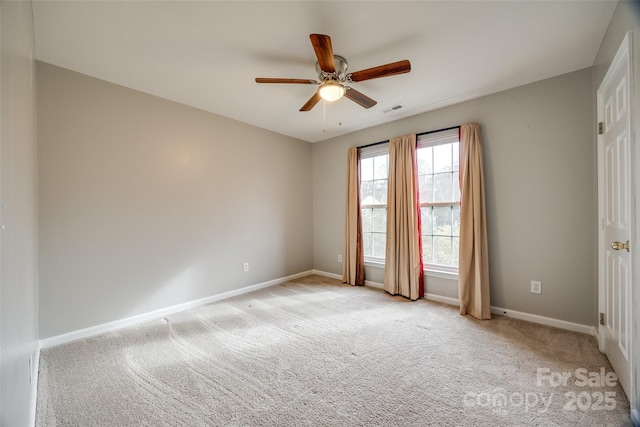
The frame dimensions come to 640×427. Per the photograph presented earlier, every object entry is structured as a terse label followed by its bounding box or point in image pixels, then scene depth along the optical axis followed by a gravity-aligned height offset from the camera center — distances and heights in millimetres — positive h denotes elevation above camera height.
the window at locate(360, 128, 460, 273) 3115 +180
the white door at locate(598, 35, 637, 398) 1508 -40
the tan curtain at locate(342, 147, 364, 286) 3930 -188
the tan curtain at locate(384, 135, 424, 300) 3281 -180
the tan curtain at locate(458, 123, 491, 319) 2705 -236
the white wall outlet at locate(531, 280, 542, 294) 2535 -796
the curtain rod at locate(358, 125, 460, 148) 3043 +1045
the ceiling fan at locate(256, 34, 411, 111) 1650 +1088
